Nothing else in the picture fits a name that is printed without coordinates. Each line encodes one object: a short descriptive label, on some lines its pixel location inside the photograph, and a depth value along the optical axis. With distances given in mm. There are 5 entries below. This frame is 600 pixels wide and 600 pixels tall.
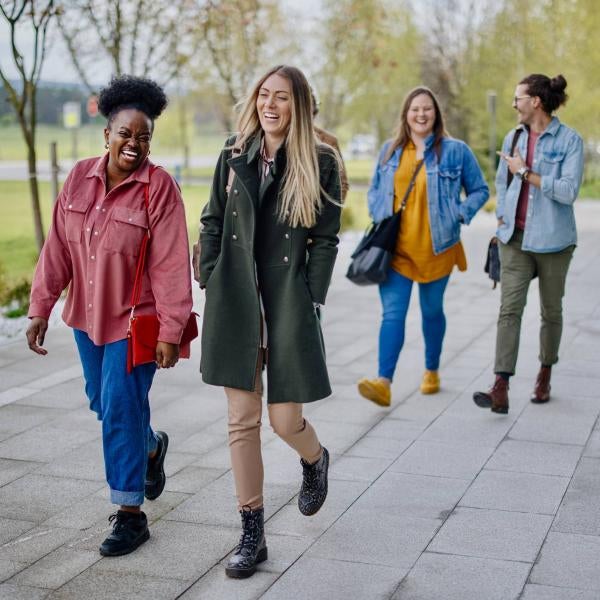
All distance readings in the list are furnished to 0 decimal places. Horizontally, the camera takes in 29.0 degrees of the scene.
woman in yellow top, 6961
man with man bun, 6512
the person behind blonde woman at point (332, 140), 6648
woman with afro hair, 4426
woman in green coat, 4309
